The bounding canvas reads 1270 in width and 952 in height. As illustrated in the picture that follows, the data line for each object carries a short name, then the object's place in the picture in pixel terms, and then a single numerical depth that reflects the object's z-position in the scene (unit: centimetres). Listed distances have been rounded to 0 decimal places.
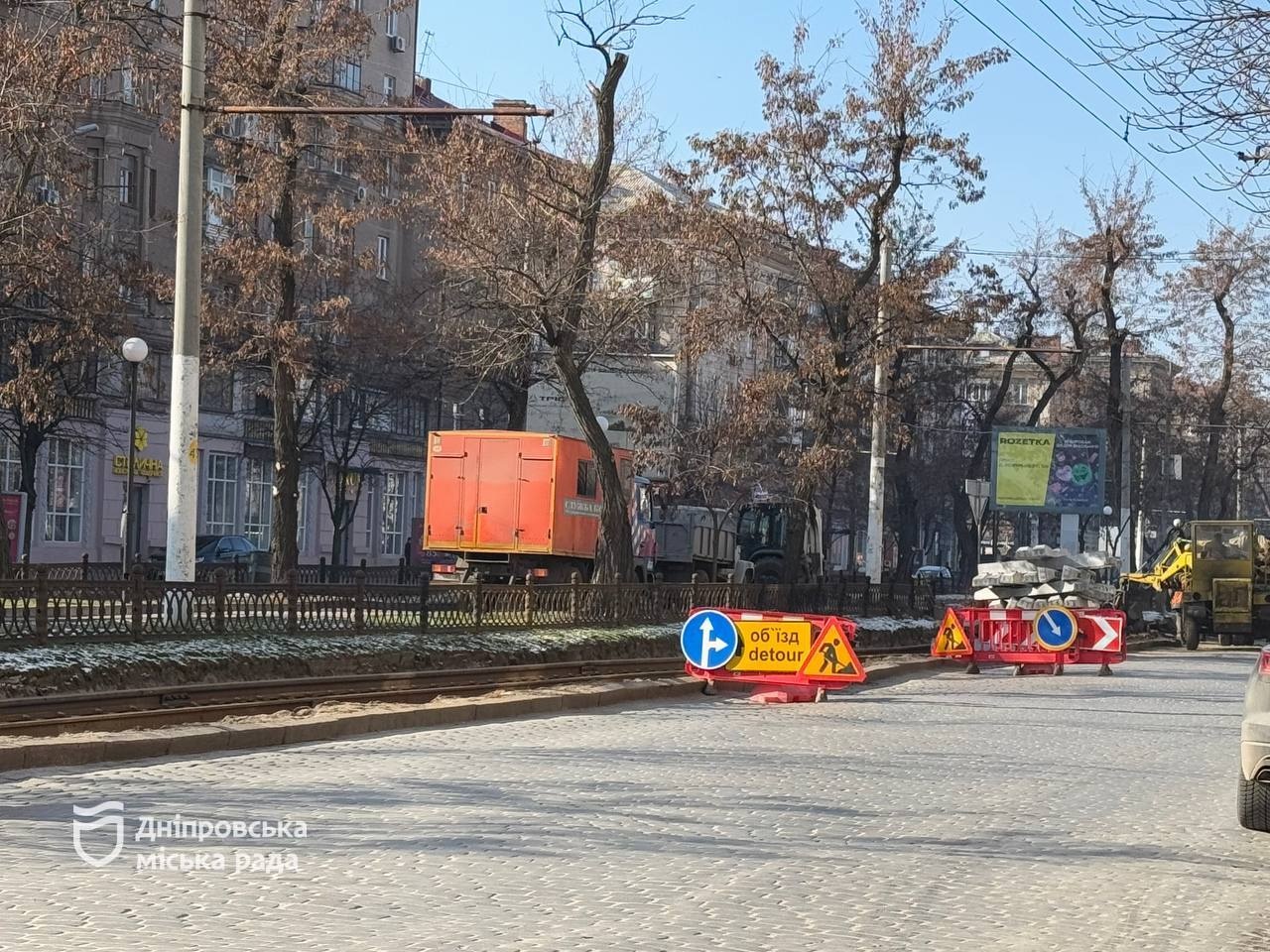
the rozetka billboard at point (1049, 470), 4959
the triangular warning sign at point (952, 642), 2688
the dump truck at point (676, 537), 3697
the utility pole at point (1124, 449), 4984
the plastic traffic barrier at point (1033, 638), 2656
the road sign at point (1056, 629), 2647
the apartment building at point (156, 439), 4850
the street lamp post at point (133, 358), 3038
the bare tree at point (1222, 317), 5627
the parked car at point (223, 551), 4750
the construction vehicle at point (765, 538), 4306
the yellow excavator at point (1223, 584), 4041
